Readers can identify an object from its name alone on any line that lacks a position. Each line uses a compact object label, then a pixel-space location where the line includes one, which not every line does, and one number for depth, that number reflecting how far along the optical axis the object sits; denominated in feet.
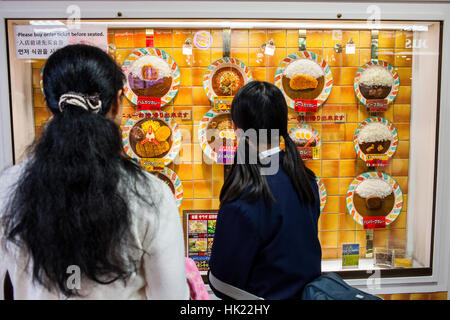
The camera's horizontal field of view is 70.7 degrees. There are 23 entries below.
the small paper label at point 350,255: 6.92
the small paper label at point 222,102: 6.54
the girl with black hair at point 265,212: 3.78
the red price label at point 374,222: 6.89
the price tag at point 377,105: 6.75
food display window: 6.49
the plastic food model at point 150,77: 6.43
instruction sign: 5.96
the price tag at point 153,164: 6.45
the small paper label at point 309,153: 6.73
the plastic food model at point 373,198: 6.87
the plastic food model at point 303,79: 6.59
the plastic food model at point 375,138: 6.77
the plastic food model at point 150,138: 6.49
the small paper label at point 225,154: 6.64
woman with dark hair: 2.78
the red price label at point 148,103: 6.41
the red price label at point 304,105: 6.61
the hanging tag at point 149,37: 6.54
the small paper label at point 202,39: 6.60
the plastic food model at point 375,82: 6.69
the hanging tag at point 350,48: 6.84
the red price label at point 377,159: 6.80
